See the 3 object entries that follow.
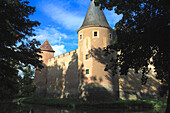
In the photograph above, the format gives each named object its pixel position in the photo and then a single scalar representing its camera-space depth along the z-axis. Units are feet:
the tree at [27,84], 134.80
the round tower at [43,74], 122.83
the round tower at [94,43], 72.10
